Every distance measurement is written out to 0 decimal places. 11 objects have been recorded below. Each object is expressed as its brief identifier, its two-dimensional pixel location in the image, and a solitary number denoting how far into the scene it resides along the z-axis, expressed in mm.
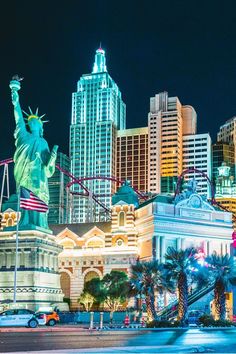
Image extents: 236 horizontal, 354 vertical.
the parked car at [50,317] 50406
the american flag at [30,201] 65875
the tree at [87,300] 68000
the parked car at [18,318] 44531
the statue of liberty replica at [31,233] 69812
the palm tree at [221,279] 48250
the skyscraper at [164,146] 182625
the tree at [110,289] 62156
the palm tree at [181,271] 48281
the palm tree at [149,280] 49219
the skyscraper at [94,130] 183250
